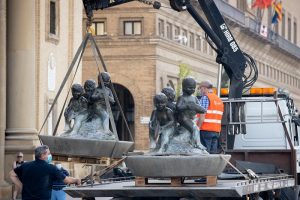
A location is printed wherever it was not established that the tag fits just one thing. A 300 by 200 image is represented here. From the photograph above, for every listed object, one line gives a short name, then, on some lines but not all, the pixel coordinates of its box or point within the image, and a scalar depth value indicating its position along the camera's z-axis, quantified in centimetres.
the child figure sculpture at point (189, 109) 1733
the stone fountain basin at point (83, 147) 1836
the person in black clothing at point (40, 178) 1717
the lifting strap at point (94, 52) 1872
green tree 5741
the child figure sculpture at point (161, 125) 1727
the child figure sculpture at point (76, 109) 1922
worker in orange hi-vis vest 2083
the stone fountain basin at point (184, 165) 1656
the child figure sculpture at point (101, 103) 1909
